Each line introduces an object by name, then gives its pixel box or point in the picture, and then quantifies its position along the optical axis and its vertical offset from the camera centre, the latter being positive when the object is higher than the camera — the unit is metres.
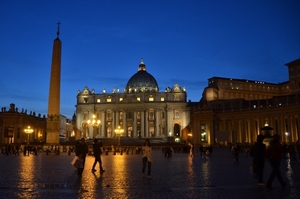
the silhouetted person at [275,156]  8.81 -0.41
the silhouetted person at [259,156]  9.79 -0.45
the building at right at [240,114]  49.46 +4.50
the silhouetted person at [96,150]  14.16 -0.37
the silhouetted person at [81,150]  12.08 -0.33
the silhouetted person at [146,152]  11.89 -0.39
